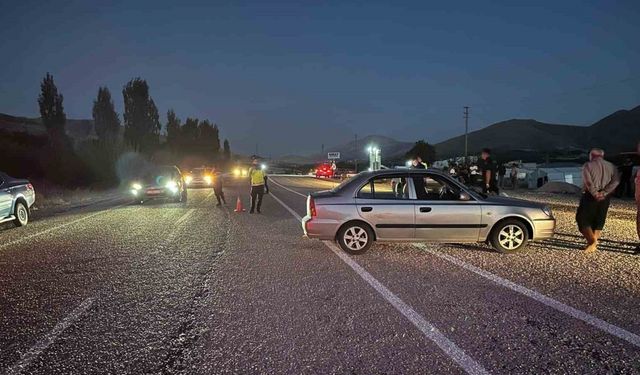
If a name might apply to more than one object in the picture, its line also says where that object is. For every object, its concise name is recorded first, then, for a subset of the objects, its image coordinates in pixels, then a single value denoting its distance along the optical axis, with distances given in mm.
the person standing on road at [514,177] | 26947
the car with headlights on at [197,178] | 30094
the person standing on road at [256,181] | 14234
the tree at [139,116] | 58969
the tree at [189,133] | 84312
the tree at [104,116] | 58375
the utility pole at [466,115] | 80812
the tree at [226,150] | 126812
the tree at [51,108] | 48344
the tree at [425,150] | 108938
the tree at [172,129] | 79625
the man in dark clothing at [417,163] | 14011
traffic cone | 14828
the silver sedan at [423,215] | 7676
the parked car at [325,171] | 47000
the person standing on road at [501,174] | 25784
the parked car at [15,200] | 11166
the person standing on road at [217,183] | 16812
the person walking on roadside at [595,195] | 7762
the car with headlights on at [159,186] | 18359
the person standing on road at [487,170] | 12391
